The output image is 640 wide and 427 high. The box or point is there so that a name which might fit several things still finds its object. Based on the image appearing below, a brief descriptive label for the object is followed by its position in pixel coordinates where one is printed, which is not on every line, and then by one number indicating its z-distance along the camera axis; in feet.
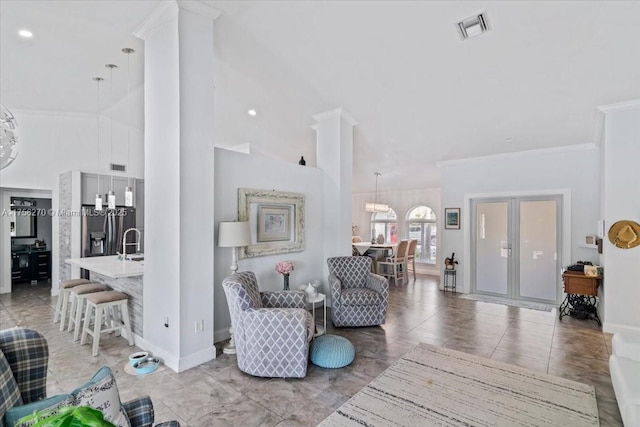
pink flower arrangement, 13.73
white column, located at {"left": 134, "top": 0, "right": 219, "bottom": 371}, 10.33
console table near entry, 14.93
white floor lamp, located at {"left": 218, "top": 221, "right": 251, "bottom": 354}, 11.55
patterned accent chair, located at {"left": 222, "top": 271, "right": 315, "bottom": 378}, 9.61
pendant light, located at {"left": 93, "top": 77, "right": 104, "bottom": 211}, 15.12
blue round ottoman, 10.39
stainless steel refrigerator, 19.85
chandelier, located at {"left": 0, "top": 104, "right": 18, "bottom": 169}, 5.46
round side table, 12.83
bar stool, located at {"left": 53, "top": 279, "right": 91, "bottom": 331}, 13.96
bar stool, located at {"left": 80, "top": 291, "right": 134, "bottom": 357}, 11.29
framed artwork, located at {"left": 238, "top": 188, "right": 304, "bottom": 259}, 13.69
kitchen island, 11.71
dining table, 26.26
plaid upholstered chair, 4.66
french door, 18.67
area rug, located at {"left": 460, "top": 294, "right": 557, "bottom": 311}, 18.04
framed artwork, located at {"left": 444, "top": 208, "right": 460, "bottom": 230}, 22.13
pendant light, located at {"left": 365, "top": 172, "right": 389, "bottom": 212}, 28.14
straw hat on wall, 12.91
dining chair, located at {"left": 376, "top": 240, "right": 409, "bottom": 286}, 24.63
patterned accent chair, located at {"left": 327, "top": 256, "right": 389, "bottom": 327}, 14.14
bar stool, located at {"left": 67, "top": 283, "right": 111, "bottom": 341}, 12.66
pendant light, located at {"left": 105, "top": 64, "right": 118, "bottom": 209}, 14.34
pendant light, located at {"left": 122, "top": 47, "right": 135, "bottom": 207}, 12.99
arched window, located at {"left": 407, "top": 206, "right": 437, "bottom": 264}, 30.14
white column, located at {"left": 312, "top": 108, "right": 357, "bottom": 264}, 17.35
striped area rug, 7.83
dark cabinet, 22.18
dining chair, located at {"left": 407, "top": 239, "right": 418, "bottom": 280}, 26.75
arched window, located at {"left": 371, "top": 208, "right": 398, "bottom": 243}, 32.19
